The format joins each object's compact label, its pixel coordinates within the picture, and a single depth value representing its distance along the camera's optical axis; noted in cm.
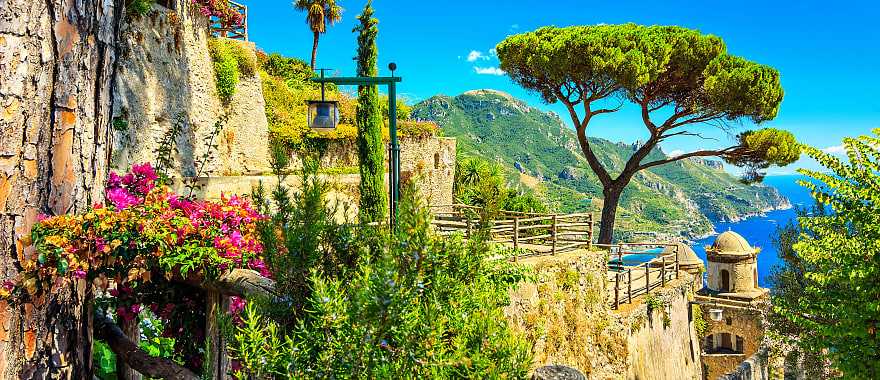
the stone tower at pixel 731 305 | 1716
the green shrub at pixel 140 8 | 856
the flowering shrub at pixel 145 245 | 228
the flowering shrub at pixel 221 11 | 1263
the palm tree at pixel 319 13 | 2542
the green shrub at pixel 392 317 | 147
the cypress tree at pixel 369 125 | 1452
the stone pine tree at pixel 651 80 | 1460
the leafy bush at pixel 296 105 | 1631
